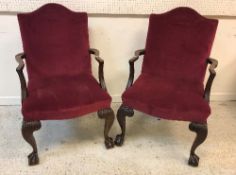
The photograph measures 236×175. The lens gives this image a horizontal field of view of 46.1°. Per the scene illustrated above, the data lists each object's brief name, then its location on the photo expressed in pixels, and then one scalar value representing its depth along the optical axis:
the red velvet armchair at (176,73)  1.77
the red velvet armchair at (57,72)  1.73
